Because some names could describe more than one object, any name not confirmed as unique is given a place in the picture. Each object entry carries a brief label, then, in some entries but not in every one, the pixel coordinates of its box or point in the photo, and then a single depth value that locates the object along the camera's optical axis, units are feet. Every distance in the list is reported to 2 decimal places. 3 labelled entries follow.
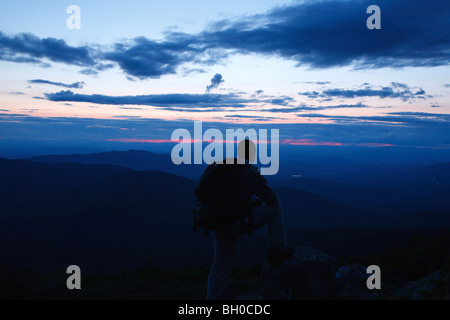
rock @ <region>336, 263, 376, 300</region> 19.44
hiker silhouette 15.17
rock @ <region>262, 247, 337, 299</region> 18.66
